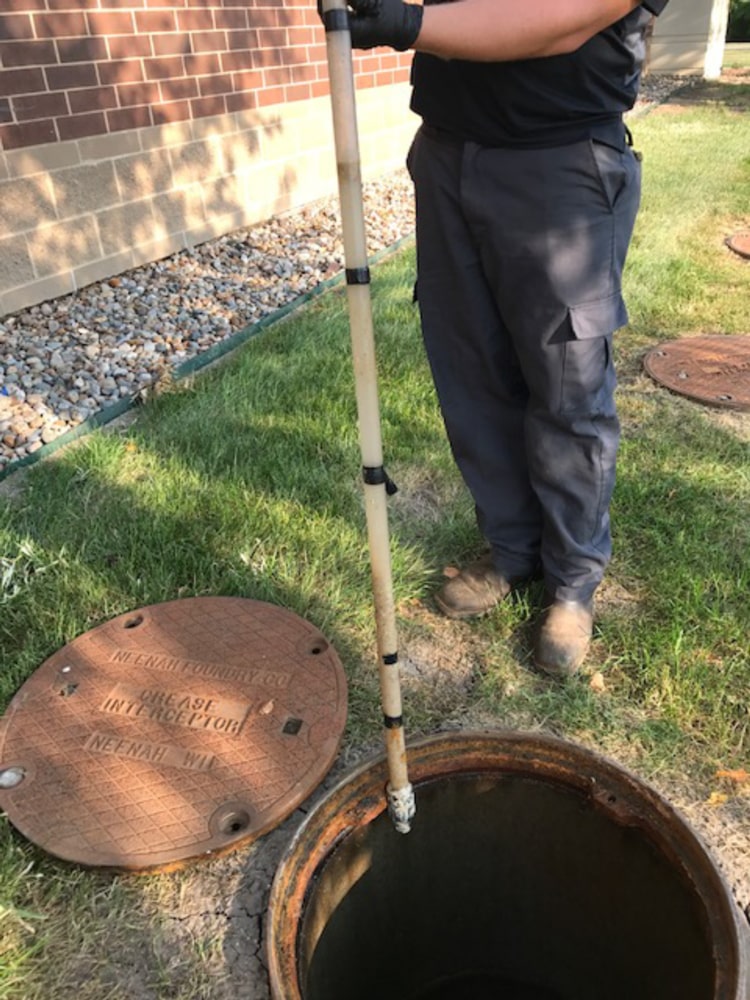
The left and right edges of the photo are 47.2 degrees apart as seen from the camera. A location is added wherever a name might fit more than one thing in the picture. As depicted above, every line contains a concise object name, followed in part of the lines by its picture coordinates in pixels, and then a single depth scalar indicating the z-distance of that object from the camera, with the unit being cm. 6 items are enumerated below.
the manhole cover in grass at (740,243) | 525
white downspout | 1424
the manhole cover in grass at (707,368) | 341
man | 155
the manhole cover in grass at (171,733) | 177
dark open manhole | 166
